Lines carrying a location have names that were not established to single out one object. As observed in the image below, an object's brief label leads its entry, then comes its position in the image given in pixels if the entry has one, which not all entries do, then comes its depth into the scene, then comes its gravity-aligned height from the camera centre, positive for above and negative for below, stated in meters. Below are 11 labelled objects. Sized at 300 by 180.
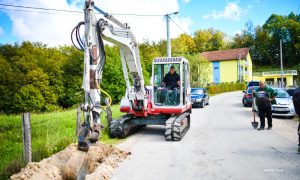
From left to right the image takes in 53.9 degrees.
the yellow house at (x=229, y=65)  67.38 +5.28
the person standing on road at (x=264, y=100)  11.55 -0.52
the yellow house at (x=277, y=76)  65.38 +2.48
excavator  6.25 -0.06
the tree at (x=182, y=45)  49.27 +9.01
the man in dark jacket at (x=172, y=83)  11.20 +0.21
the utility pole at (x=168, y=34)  20.92 +3.95
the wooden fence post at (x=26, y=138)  6.66 -1.07
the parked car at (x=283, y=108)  15.46 -1.13
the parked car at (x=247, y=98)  21.59 -0.80
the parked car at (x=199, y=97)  22.79 -0.71
